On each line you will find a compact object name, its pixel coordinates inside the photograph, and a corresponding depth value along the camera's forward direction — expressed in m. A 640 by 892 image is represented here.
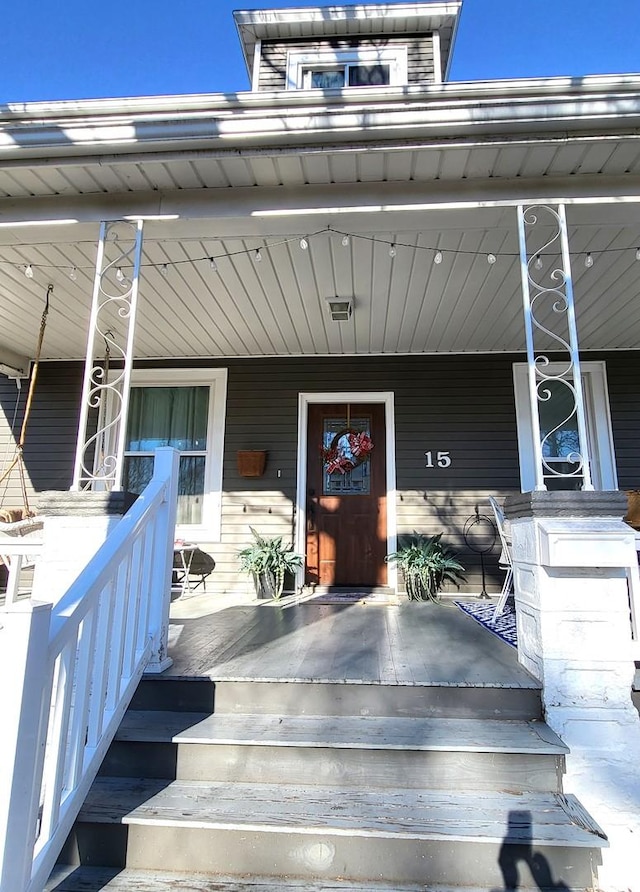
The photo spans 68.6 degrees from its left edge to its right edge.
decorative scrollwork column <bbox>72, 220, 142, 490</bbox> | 2.28
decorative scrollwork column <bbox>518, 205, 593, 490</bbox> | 2.16
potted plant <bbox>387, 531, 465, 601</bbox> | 4.02
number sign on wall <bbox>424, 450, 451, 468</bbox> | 4.51
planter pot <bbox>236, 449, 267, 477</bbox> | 4.52
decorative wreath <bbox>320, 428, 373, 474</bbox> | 4.63
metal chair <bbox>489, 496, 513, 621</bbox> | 3.32
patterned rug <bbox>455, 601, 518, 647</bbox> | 2.75
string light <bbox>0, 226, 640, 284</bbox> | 2.80
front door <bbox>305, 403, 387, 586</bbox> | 4.49
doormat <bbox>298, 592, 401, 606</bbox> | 4.00
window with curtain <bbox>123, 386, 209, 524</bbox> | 4.73
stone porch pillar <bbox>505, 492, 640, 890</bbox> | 1.75
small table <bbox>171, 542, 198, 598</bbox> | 4.19
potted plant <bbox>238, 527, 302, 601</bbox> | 4.12
